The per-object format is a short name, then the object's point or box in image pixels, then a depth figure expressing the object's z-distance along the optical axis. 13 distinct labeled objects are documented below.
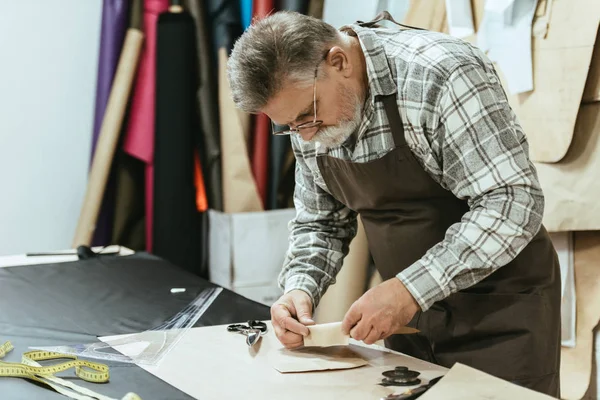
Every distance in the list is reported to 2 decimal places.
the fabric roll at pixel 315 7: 3.27
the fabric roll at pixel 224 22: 3.30
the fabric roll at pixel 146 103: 3.33
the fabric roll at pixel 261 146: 3.30
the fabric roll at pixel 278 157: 3.24
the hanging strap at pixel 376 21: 1.64
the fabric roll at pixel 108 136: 3.29
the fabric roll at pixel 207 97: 3.32
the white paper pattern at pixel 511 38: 2.35
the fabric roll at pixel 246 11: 3.33
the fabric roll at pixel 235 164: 3.26
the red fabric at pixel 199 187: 3.45
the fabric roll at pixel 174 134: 3.28
